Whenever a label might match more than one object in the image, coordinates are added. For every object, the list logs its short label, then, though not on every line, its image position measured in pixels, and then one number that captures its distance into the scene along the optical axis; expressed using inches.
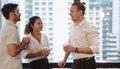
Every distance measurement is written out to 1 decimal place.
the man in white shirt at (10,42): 89.2
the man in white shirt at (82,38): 98.3
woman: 105.8
